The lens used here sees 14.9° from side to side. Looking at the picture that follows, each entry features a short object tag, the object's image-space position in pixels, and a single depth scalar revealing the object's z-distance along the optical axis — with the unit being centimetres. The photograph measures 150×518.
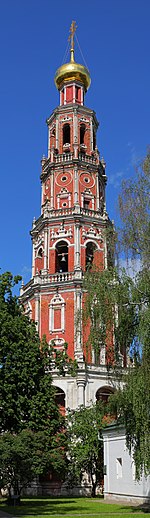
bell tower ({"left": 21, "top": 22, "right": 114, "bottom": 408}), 3831
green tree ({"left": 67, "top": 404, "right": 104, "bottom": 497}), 3184
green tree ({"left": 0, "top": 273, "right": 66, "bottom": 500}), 2784
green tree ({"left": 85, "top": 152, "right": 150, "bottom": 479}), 1734
